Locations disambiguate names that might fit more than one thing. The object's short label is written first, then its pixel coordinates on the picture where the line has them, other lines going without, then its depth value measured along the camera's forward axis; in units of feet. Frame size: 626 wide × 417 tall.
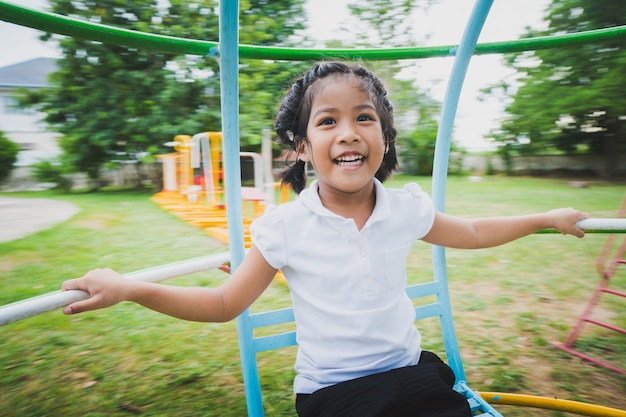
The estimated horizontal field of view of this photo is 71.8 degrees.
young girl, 3.09
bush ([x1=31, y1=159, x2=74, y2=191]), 37.42
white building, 37.63
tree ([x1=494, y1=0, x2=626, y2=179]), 32.73
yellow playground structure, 15.08
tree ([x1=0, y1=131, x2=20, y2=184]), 35.76
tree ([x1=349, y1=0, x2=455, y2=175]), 30.09
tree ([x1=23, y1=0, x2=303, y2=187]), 31.76
